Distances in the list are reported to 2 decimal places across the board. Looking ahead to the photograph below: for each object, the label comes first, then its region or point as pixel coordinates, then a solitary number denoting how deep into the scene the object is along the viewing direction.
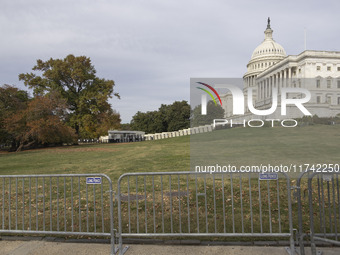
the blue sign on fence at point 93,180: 4.47
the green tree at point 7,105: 29.92
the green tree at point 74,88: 39.25
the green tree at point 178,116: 67.06
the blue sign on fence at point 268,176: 4.30
